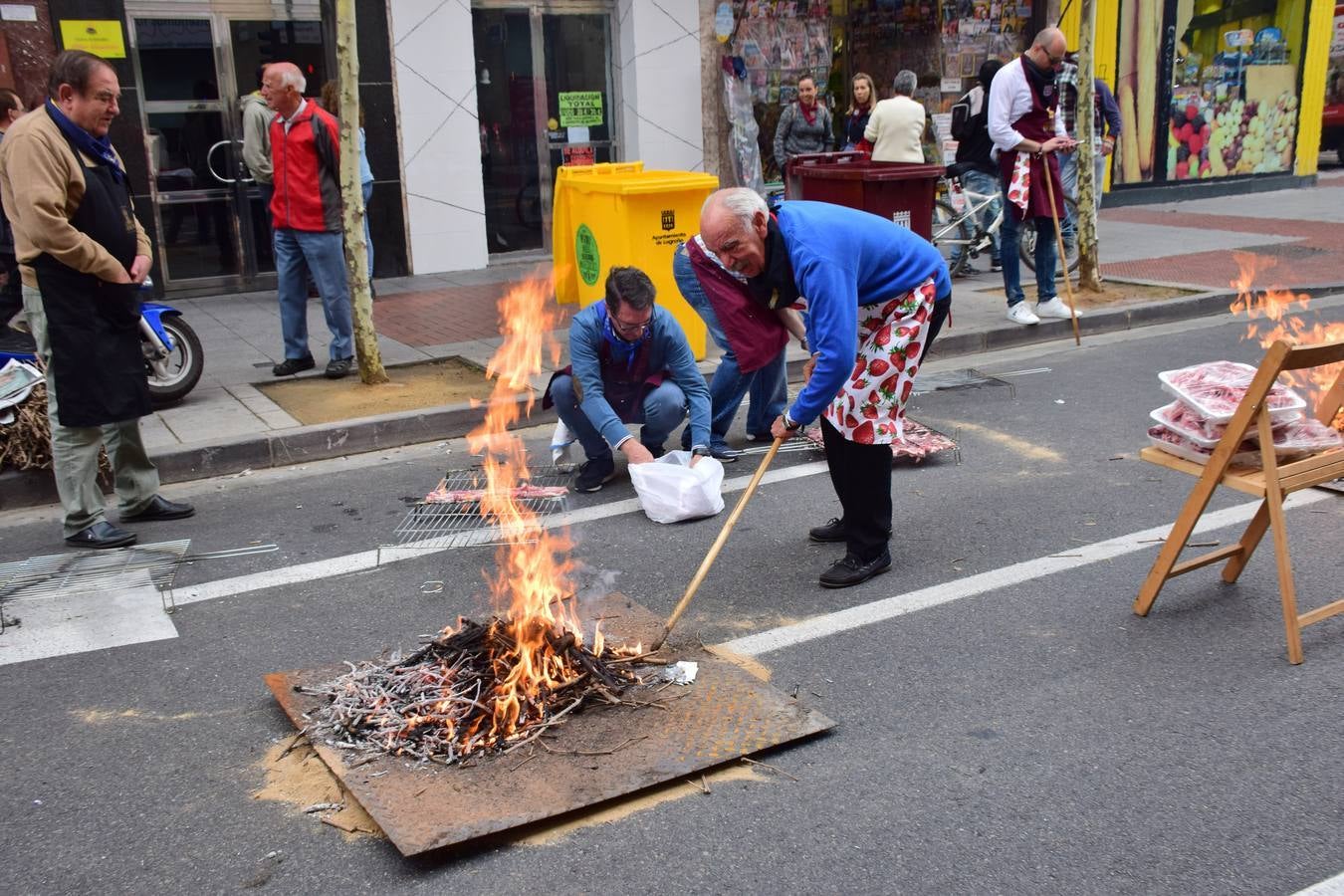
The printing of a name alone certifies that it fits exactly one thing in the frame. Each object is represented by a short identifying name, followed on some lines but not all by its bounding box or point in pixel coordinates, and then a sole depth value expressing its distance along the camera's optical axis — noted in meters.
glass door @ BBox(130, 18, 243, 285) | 11.09
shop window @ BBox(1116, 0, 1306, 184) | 16.94
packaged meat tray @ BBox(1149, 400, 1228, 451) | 4.20
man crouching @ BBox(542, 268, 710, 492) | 5.73
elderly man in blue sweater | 4.25
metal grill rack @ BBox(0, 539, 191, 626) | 4.99
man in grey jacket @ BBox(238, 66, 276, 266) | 9.78
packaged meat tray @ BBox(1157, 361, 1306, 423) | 4.09
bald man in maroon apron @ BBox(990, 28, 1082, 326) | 9.33
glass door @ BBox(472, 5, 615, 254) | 12.86
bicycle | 11.52
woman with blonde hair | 12.59
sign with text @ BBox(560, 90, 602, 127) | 13.35
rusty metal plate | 3.21
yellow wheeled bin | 8.02
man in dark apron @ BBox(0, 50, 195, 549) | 5.05
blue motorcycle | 7.47
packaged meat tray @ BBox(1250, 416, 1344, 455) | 4.10
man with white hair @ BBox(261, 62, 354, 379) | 8.09
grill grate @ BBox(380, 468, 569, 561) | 5.47
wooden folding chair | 3.86
